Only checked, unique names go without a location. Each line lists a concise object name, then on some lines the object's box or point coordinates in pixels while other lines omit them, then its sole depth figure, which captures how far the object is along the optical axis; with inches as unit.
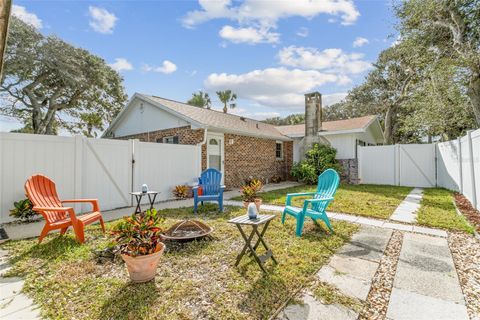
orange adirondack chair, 147.3
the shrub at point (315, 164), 473.4
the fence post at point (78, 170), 231.8
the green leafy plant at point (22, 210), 196.2
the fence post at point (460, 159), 286.4
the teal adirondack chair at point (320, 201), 167.2
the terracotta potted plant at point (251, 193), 233.0
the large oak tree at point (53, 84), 554.6
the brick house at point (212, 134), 378.3
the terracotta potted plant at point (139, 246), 104.6
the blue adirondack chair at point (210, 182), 260.2
